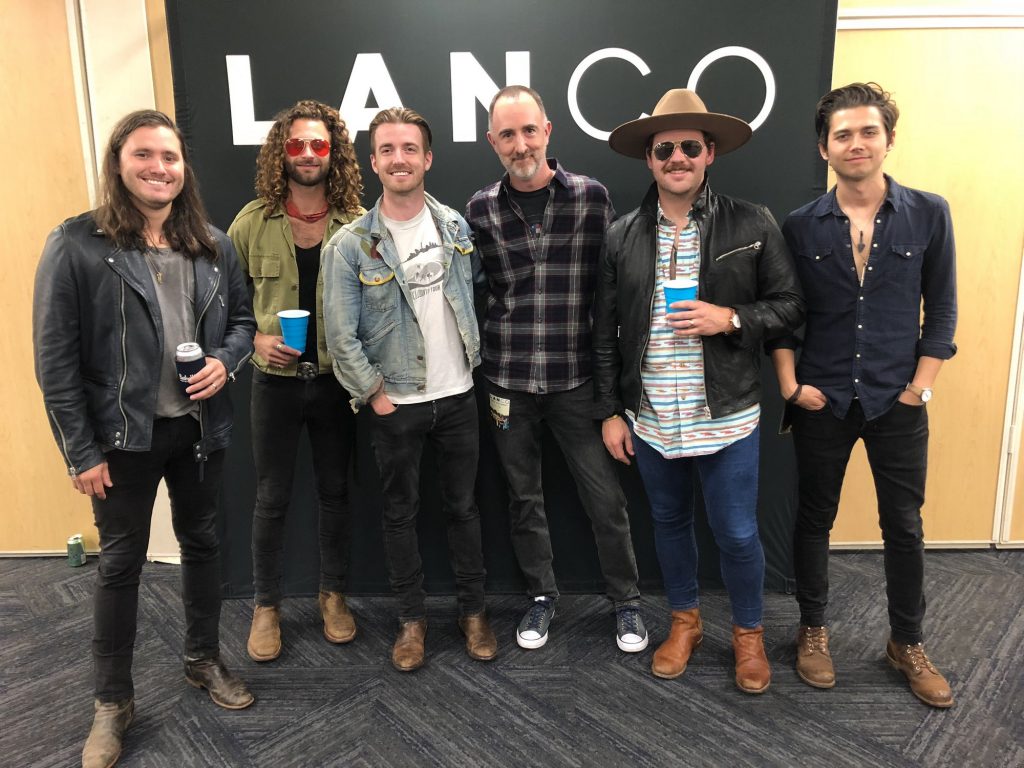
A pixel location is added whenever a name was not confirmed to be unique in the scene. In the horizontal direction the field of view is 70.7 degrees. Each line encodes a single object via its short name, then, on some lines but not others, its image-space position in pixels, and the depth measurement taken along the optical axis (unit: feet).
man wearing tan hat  7.35
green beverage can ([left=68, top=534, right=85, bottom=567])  11.48
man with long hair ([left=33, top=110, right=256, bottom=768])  6.37
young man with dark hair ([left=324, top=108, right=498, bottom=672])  7.70
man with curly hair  8.20
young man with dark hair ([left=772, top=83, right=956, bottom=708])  7.22
